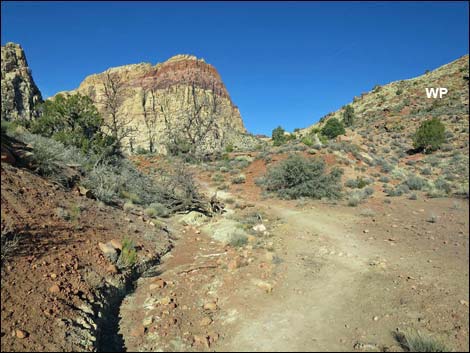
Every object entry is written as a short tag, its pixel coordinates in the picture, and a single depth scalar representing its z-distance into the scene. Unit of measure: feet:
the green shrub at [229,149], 121.48
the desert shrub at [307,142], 83.23
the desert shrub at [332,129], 118.36
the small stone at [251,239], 29.30
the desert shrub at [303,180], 48.32
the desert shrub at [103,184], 34.94
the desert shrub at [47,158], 30.63
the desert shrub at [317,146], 76.11
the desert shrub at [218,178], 69.96
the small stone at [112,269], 20.64
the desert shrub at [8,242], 16.62
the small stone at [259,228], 32.48
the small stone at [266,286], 18.83
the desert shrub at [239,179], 66.74
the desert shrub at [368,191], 43.32
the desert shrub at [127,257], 22.30
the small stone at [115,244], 23.97
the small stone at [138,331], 14.78
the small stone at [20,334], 12.23
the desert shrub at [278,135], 144.21
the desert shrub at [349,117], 145.30
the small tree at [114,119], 62.39
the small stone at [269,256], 24.15
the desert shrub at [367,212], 32.95
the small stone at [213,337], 13.86
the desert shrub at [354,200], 39.68
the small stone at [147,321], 15.62
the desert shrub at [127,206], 36.42
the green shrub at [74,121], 58.12
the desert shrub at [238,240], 28.79
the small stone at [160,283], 20.46
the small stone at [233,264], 22.83
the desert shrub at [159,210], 41.19
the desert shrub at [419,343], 10.74
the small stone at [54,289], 15.74
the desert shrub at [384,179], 48.50
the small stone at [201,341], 13.51
